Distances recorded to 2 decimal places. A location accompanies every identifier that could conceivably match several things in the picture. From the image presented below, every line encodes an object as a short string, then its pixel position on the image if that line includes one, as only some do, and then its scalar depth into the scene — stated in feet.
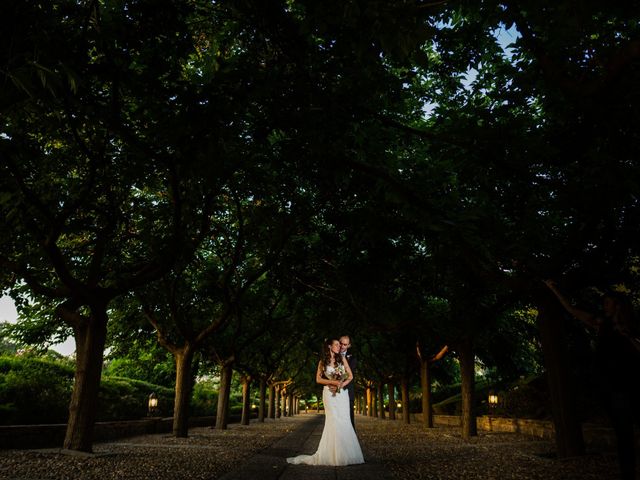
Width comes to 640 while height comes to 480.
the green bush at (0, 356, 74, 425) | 44.43
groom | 33.65
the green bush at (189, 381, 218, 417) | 105.29
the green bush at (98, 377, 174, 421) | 64.08
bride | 30.32
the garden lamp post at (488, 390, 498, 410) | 73.77
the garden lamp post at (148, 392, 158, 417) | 72.28
